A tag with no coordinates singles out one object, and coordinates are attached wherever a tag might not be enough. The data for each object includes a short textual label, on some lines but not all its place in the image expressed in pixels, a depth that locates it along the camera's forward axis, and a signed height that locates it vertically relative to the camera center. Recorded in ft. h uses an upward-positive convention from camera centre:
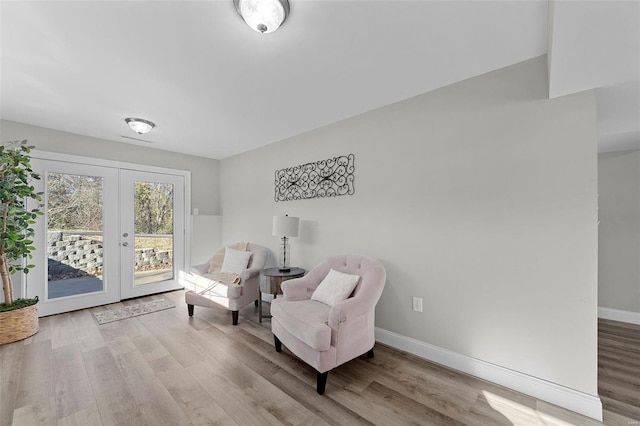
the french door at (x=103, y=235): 10.88 -0.96
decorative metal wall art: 9.59 +1.43
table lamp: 10.03 -0.47
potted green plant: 8.57 -0.86
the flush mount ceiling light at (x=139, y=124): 9.57 +3.40
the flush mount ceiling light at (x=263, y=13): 4.40 +3.54
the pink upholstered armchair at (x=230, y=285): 9.94 -2.85
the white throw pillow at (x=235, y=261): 11.58 -2.15
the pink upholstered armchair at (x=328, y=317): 6.08 -2.67
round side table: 9.33 -2.36
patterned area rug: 10.48 -4.21
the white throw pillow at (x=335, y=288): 7.50 -2.22
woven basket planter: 8.40 -3.68
